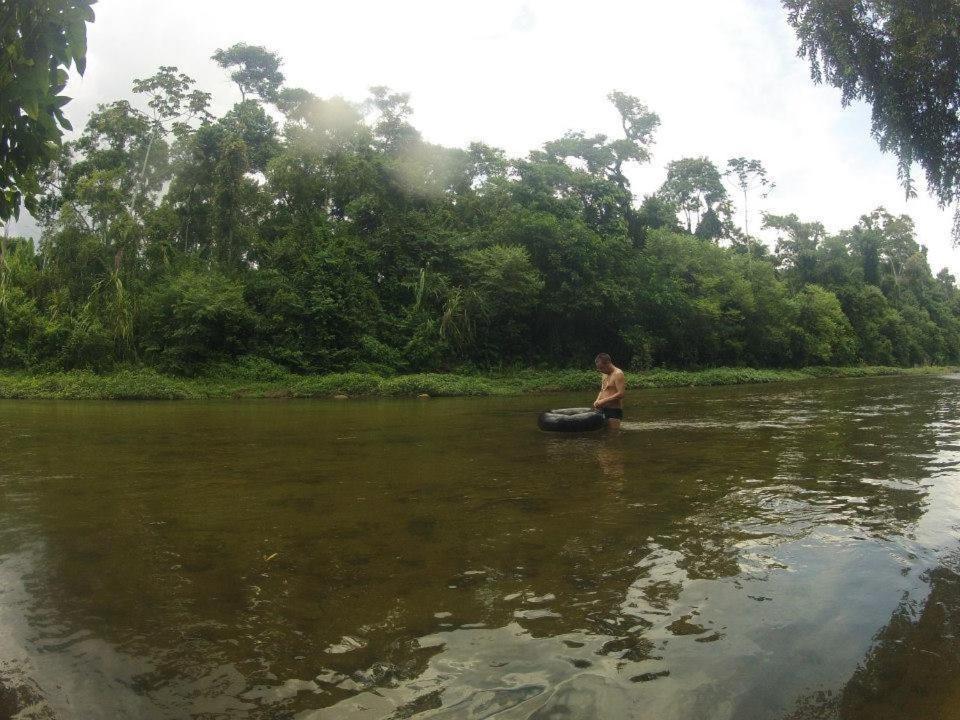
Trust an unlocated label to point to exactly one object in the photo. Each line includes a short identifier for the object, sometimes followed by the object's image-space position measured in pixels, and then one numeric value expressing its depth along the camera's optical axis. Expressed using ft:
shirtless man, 34.65
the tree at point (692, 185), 174.70
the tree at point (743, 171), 169.58
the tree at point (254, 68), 120.78
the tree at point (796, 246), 163.43
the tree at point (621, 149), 117.29
